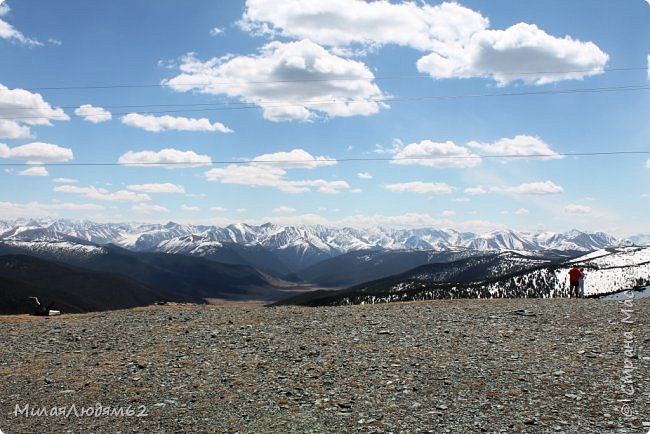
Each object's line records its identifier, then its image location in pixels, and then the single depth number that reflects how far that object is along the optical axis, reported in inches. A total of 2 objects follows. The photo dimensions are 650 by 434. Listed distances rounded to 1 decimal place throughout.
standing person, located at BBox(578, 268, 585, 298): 1512.1
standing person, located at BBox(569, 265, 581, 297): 1498.5
